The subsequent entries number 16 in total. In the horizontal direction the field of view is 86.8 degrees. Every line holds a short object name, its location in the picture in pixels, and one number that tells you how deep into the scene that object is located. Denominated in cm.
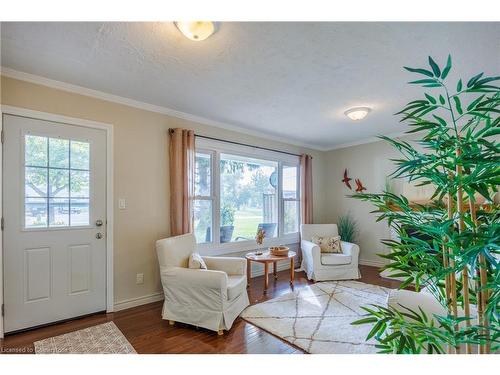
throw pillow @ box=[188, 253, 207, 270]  272
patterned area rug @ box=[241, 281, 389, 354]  220
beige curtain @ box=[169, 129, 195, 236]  334
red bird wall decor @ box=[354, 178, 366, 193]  506
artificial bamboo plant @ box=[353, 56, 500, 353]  92
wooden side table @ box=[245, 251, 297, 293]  351
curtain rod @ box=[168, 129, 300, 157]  368
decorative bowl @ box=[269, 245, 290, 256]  370
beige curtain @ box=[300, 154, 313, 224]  507
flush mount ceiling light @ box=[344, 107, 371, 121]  325
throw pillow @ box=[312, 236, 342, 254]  435
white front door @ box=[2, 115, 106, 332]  240
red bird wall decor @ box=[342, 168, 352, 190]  530
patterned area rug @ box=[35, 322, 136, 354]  212
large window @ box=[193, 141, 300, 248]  386
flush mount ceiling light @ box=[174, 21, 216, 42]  173
